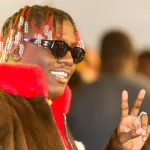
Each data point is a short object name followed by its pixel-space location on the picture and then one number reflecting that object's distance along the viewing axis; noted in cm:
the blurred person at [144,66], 447
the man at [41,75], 207
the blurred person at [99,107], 337
